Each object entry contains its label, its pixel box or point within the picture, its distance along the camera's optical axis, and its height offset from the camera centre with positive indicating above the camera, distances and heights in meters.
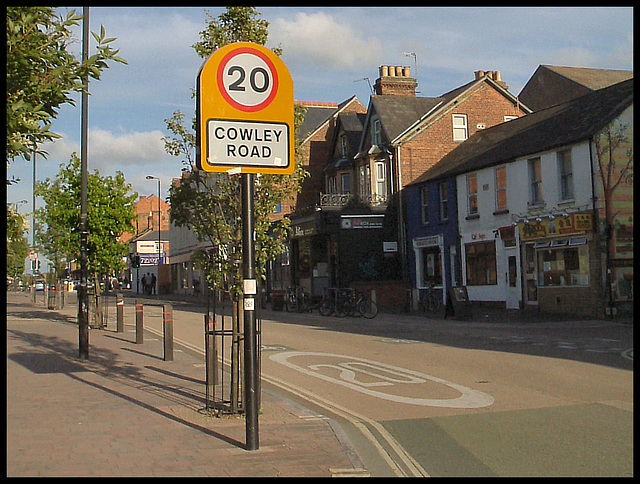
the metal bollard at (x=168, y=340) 14.38 -0.99
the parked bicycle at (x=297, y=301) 31.95 -0.65
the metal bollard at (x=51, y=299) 35.04 -0.43
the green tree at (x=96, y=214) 23.14 +2.34
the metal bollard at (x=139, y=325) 17.80 -0.86
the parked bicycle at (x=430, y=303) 29.78 -0.77
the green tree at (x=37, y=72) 6.22 +1.92
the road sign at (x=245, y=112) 7.05 +1.66
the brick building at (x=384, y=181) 34.66 +5.12
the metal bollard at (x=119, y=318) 20.95 -0.83
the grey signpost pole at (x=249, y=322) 6.88 -0.32
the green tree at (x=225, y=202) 9.76 +1.13
